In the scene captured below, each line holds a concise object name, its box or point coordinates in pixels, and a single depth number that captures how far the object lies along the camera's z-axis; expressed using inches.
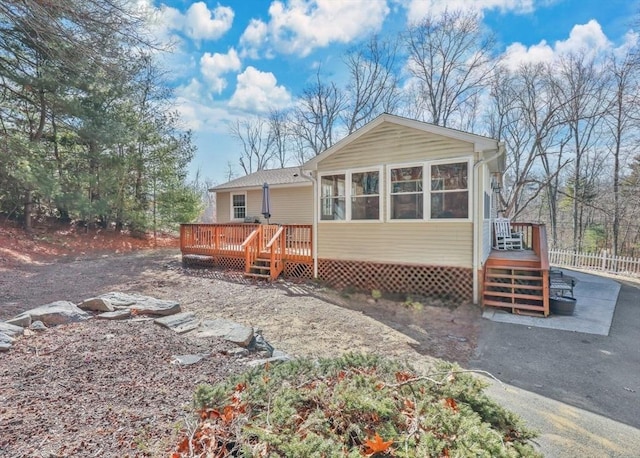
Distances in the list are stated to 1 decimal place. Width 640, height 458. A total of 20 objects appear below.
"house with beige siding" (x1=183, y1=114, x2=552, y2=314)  265.9
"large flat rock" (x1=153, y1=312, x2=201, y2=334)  164.4
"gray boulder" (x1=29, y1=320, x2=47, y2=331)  149.7
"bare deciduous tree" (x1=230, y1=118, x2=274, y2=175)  1168.2
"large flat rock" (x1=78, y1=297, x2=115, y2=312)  180.9
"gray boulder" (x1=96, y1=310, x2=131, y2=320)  170.9
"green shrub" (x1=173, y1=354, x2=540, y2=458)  63.0
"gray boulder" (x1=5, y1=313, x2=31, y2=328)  150.6
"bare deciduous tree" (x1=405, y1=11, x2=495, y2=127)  703.1
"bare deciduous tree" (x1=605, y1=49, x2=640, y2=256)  532.7
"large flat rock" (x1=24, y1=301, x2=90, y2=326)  158.7
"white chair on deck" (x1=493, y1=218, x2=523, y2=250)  382.6
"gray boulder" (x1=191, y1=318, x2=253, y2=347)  151.4
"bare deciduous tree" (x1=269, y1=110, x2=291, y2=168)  1069.1
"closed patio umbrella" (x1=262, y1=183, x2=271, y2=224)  423.2
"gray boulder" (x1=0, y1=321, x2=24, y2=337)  137.2
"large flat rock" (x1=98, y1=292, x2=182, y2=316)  187.2
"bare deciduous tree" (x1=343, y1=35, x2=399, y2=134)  813.2
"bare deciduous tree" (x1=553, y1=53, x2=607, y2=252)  639.1
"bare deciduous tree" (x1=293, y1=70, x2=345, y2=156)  906.1
